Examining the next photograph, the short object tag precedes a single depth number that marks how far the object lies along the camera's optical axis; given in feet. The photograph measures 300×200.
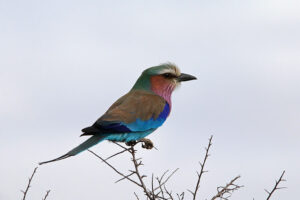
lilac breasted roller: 34.32
